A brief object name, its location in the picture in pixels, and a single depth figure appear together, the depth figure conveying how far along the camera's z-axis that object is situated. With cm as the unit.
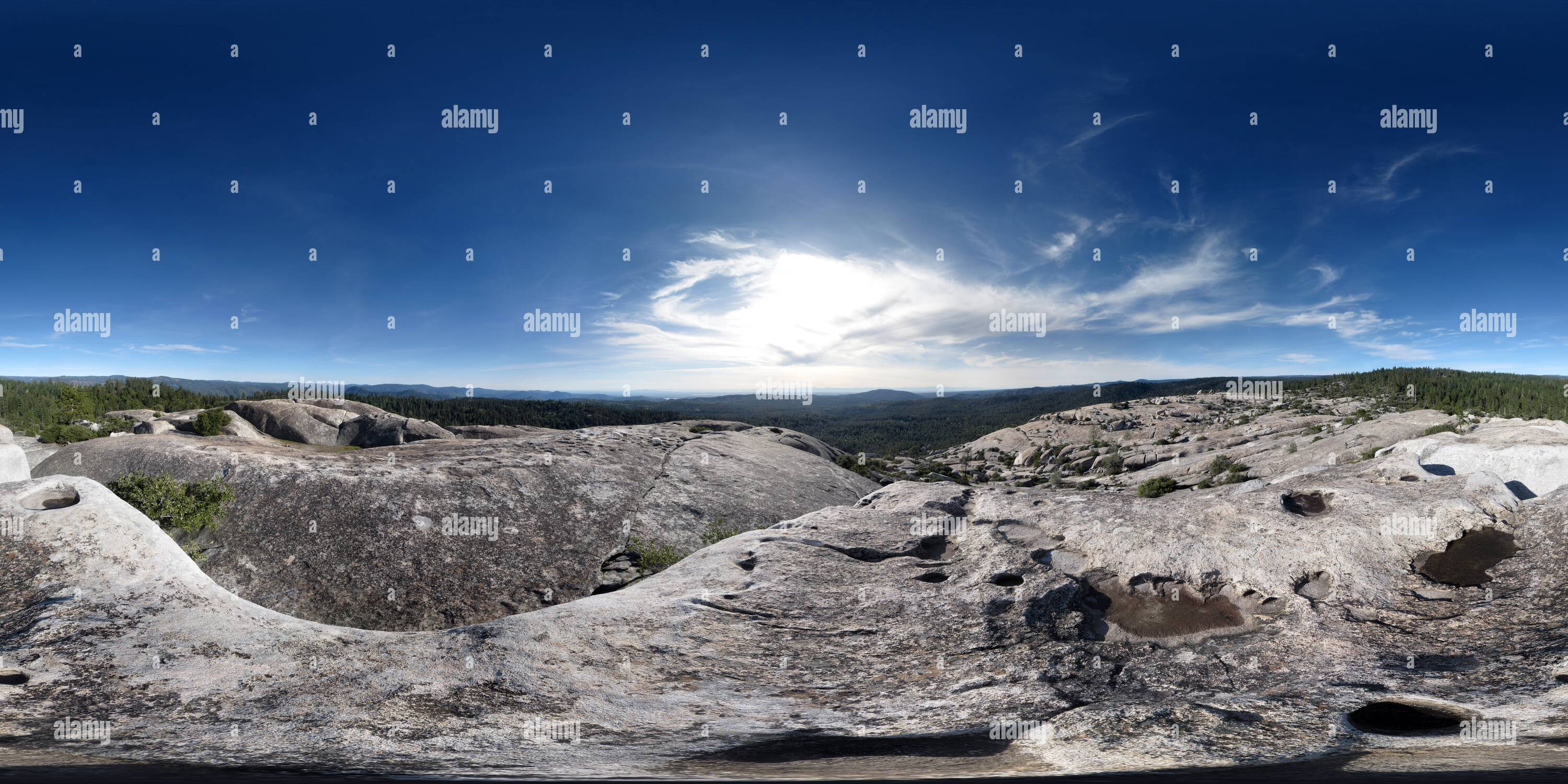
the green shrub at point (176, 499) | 2072
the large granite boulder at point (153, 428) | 4838
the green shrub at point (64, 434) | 3800
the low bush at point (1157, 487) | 3475
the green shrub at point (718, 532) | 2636
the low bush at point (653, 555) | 2317
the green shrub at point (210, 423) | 5103
